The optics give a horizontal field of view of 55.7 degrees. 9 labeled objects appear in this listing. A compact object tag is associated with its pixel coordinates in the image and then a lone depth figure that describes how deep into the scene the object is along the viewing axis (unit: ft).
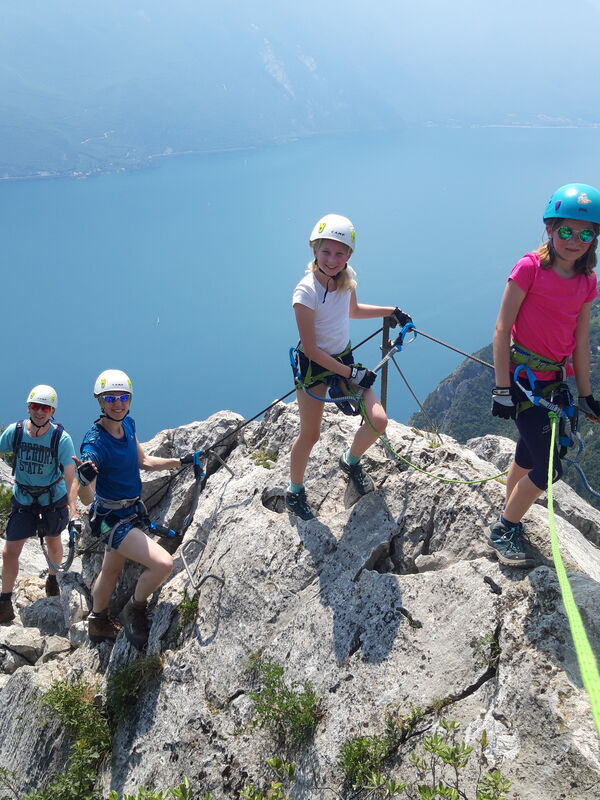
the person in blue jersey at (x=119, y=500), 18.74
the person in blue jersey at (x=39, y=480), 23.38
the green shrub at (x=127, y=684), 17.99
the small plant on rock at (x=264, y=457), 24.50
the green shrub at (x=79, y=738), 16.55
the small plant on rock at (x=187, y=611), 19.38
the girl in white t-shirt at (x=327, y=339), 17.35
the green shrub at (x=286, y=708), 14.73
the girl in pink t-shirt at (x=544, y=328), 13.74
